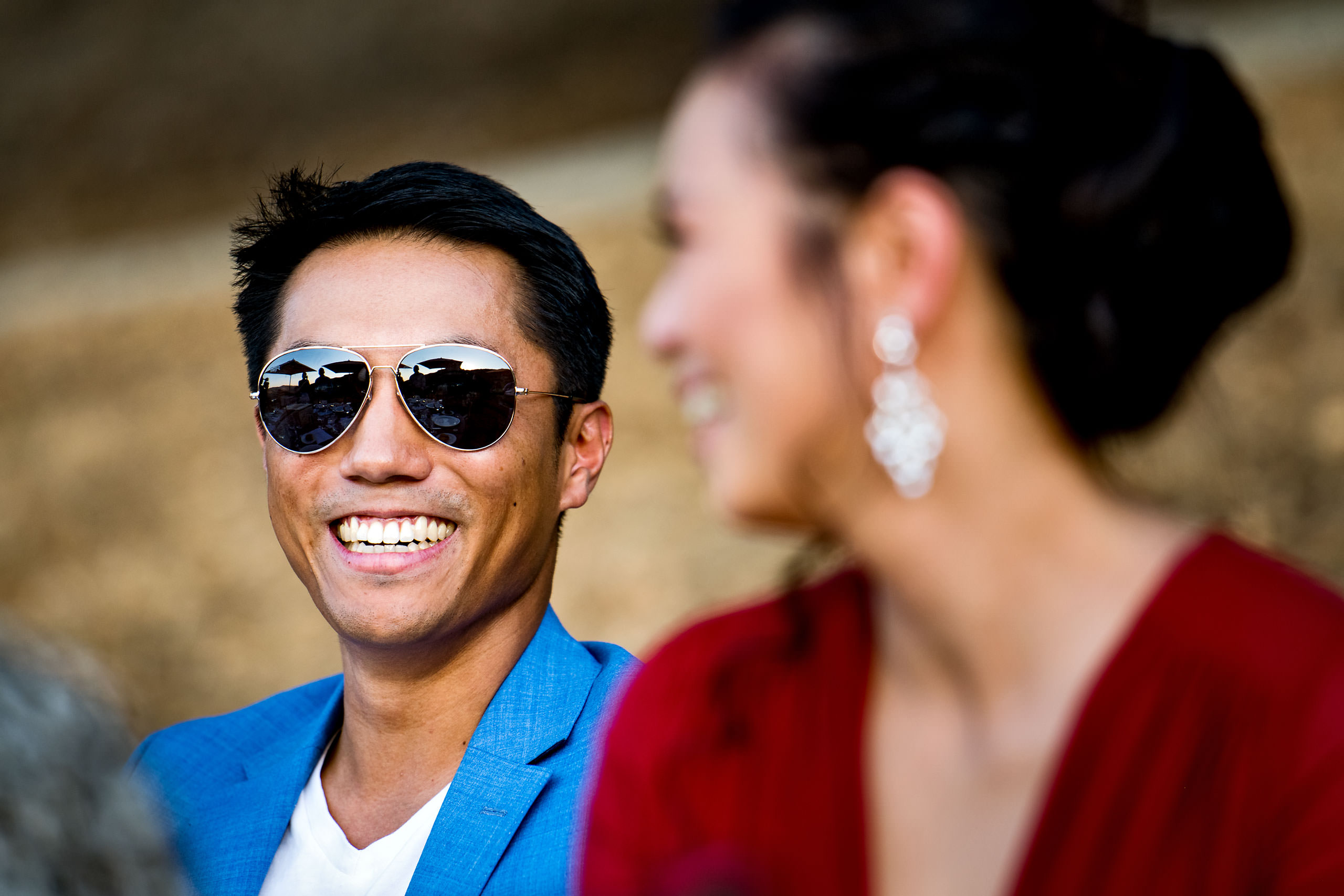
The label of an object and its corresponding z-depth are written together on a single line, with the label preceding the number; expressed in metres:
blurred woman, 1.76
